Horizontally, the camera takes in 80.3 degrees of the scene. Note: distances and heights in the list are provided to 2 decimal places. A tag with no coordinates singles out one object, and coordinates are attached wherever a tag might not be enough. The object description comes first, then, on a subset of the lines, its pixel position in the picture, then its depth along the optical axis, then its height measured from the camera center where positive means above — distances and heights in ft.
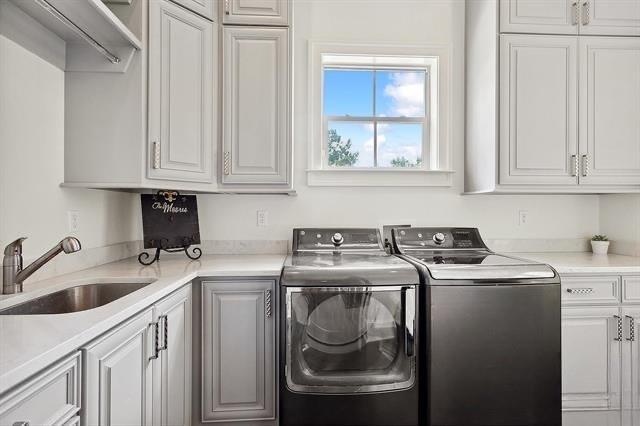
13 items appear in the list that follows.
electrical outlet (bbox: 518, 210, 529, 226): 8.80 -0.12
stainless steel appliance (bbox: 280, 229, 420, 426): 5.87 -2.11
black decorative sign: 7.05 -0.20
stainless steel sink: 4.20 -1.11
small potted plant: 8.32 -0.71
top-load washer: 5.90 -2.11
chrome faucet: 4.25 -0.62
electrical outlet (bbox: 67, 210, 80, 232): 5.71 -0.14
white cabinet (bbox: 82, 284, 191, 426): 3.36 -1.74
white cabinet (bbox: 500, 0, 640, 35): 7.59 +3.94
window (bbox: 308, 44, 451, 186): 8.55 +2.28
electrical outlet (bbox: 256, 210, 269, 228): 8.39 -0.13
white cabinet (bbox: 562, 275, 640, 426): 6.64 -2.36
